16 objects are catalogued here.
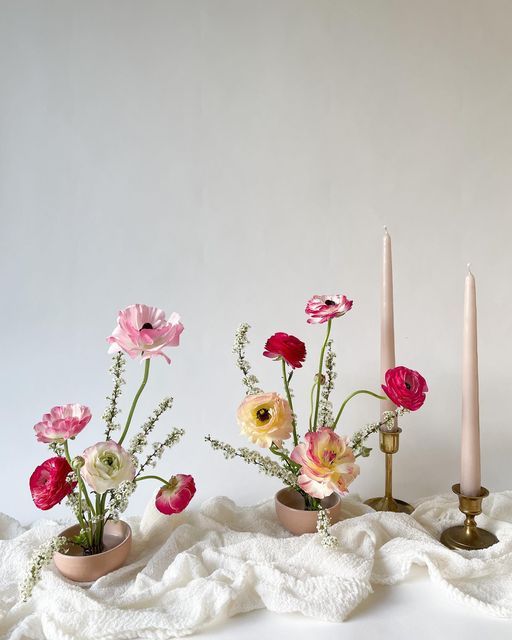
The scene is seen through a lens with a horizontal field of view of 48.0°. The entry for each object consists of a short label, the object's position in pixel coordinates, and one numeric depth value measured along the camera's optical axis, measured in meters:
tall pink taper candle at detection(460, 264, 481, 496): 0.74
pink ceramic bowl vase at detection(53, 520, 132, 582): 0.66
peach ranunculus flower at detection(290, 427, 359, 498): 0.68
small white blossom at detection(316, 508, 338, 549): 0.66
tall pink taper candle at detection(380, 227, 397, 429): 0.83
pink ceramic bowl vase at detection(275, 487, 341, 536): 0.75
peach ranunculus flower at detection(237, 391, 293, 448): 0.70
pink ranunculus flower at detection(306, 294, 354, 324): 0.75
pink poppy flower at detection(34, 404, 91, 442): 0.65
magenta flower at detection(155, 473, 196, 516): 0.69
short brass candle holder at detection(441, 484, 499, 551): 0.74
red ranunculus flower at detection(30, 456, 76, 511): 0.62
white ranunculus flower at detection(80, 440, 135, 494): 0.62
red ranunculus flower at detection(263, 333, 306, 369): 0.73
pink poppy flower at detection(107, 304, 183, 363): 0.64
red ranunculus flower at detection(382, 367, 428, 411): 0.70
